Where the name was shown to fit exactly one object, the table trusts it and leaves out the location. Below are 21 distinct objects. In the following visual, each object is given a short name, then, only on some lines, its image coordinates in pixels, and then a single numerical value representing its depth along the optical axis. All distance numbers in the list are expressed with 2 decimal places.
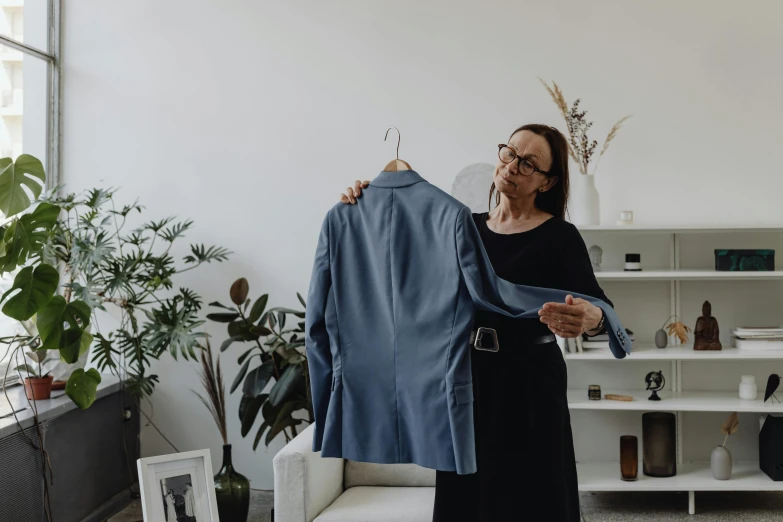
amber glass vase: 3.44
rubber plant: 3.36
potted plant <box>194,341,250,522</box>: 3.32
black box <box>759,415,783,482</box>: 3.40
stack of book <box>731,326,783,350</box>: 3.44
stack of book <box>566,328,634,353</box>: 3.51
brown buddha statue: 3.53
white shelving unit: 3.38
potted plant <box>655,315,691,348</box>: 3.56
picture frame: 2.72
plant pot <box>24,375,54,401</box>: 3.21
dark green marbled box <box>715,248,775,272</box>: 3.45
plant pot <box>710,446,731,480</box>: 3.41
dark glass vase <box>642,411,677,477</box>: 3.49
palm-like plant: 3.33
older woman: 1.75
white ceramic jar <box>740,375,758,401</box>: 3.45
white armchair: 2.56
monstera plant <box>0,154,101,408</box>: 2.58
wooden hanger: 1.90
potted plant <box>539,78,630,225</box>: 3.53
